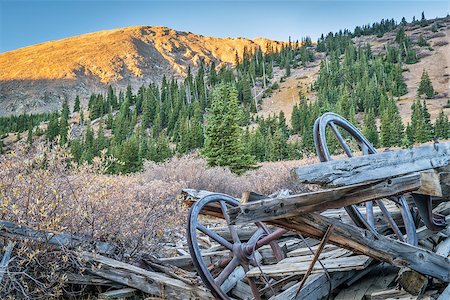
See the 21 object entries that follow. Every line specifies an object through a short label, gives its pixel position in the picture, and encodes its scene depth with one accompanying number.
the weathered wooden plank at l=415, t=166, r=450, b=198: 3.38
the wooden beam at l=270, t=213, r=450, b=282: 3.32
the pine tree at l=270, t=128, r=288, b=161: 42.88
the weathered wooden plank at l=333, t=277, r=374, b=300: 4.34
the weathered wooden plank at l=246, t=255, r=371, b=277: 4.25
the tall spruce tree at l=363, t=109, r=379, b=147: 49.97
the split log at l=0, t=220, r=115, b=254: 5.20
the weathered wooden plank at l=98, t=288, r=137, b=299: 5.32
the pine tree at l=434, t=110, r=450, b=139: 48.31
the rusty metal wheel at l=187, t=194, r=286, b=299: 4.39
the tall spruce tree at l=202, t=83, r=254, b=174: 22.81
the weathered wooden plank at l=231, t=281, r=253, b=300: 5.02
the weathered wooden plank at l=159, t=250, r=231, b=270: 6.18
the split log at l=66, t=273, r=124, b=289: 5.47
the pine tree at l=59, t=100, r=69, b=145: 70.99
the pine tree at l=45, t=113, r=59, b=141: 69.38
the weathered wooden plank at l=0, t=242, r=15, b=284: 4.73
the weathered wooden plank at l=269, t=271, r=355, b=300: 4.20
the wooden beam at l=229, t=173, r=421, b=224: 3.03
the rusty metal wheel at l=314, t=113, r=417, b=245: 4.28
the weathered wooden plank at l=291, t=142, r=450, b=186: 3.19
